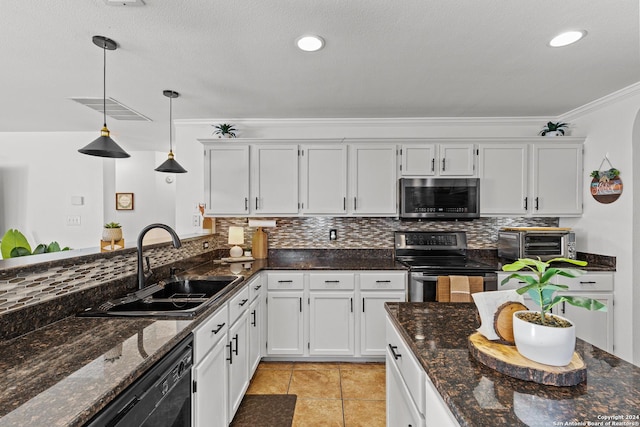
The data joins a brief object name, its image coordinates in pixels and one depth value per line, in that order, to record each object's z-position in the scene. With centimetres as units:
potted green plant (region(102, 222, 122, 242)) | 201
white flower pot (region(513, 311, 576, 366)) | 84
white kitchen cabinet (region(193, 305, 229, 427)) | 146
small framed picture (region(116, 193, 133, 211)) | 575
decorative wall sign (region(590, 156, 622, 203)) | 271
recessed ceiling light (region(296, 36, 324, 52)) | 183
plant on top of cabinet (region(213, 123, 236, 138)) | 324
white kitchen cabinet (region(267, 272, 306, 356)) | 286
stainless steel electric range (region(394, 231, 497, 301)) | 273
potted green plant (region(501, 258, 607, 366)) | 84
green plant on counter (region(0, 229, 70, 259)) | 235
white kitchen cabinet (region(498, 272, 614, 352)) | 273
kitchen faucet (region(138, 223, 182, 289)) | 174
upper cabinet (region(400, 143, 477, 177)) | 309
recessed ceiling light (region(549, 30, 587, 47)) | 178
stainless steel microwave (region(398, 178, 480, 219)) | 305
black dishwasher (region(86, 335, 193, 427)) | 90
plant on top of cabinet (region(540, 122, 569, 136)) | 312
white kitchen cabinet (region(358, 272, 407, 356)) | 283
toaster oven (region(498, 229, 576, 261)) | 293
